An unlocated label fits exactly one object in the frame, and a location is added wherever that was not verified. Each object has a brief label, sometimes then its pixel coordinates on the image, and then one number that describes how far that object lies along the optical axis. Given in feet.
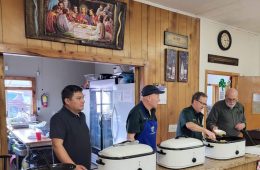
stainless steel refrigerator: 13.08
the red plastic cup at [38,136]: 13.94
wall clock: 13.96
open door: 14.74
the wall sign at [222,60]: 13.47
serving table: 6.46
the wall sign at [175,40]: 11.64
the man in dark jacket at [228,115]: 9.96
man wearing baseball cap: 7.34
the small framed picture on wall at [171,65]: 11.57
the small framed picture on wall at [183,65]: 12.04
